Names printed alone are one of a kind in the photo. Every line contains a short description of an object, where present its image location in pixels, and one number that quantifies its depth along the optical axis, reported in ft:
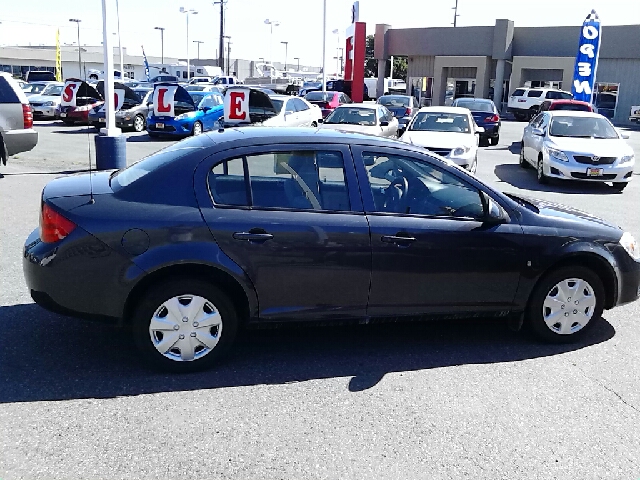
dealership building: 126.82
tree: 270.05
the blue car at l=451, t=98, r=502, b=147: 70.13
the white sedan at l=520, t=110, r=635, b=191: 42.55
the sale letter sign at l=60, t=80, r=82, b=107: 75.56
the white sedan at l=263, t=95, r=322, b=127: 60.64
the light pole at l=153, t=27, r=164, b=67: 295.48
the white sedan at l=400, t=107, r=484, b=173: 41.88
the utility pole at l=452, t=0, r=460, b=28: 252.42
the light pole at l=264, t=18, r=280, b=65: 233.76
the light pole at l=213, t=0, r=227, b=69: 219.00
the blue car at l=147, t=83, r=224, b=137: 65.92
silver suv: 37.50
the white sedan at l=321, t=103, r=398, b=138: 52.85
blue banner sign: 96.73
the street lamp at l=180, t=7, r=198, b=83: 213.46
